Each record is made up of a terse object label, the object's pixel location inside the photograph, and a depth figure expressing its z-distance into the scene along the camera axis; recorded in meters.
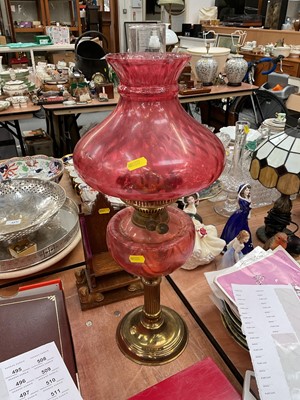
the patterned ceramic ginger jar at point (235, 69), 2.82
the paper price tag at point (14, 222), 0.92
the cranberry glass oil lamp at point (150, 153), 0.44
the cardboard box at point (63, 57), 3.85
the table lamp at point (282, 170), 0.81
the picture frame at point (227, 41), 3.82
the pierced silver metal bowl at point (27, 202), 0.91
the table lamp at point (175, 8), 5.09
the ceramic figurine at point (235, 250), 0.79
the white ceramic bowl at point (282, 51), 4.03
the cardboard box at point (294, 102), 2.35
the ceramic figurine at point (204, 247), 0.85
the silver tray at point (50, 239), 0.82
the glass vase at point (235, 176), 1.12
